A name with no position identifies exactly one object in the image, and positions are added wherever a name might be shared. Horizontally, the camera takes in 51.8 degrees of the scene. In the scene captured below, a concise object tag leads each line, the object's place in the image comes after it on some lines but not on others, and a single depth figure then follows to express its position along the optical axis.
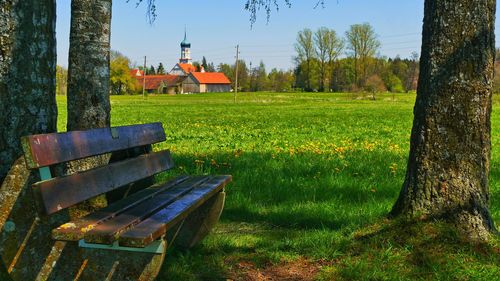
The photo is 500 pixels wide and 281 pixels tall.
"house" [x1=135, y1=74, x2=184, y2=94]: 126.69
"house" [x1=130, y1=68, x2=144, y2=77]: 144.88
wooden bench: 2.43
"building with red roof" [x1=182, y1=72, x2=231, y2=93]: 136.38
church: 128.46
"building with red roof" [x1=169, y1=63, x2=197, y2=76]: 158.12
